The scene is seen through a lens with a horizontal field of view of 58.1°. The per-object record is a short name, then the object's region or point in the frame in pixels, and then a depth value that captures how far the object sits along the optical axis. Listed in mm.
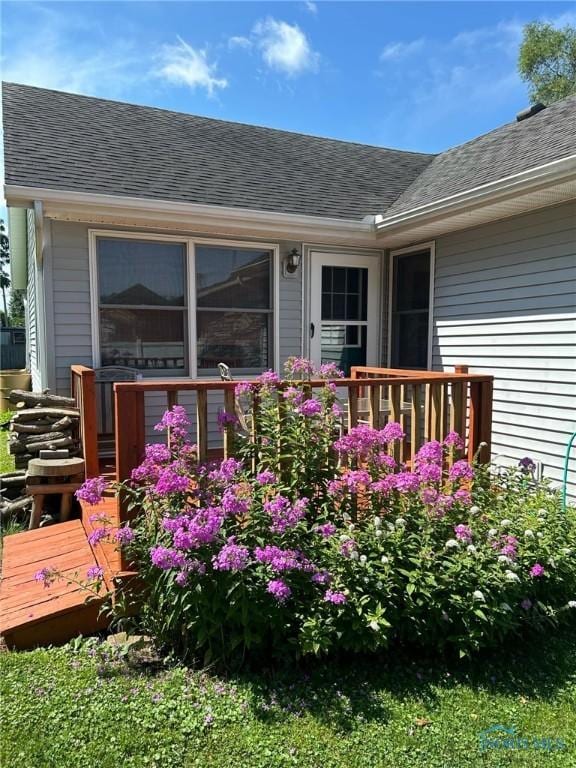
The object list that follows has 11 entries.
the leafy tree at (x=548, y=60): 19688
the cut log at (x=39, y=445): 4648
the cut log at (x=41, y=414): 4715
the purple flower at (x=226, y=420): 2857
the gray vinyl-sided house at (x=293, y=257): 4824
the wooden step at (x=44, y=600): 2635
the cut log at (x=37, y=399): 4898
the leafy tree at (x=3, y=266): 44691
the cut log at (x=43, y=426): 4773
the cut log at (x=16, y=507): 4441
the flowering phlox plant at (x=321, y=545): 2299
